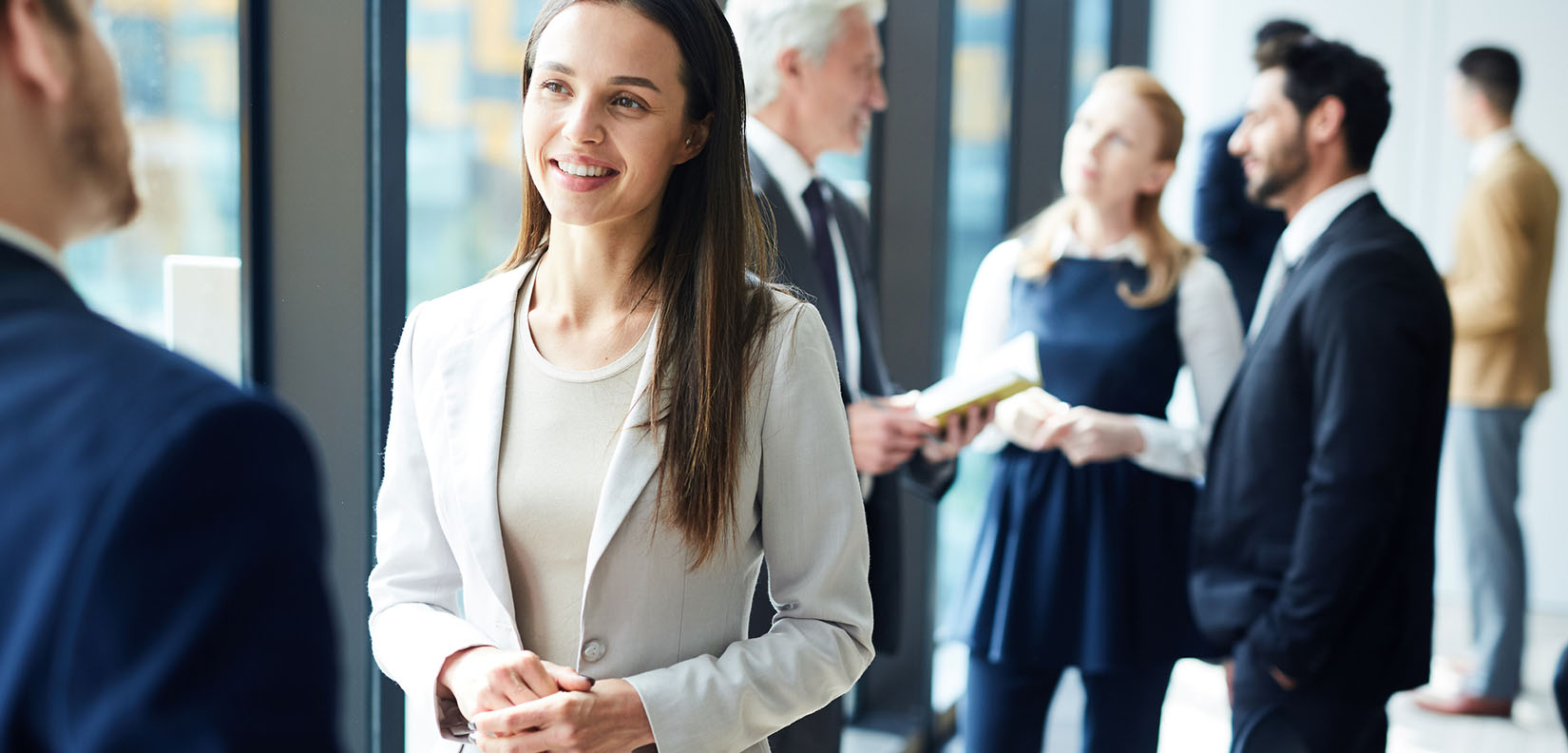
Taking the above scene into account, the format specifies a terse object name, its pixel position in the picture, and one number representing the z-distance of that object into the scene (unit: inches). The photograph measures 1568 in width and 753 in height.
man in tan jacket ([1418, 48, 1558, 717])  189.2
